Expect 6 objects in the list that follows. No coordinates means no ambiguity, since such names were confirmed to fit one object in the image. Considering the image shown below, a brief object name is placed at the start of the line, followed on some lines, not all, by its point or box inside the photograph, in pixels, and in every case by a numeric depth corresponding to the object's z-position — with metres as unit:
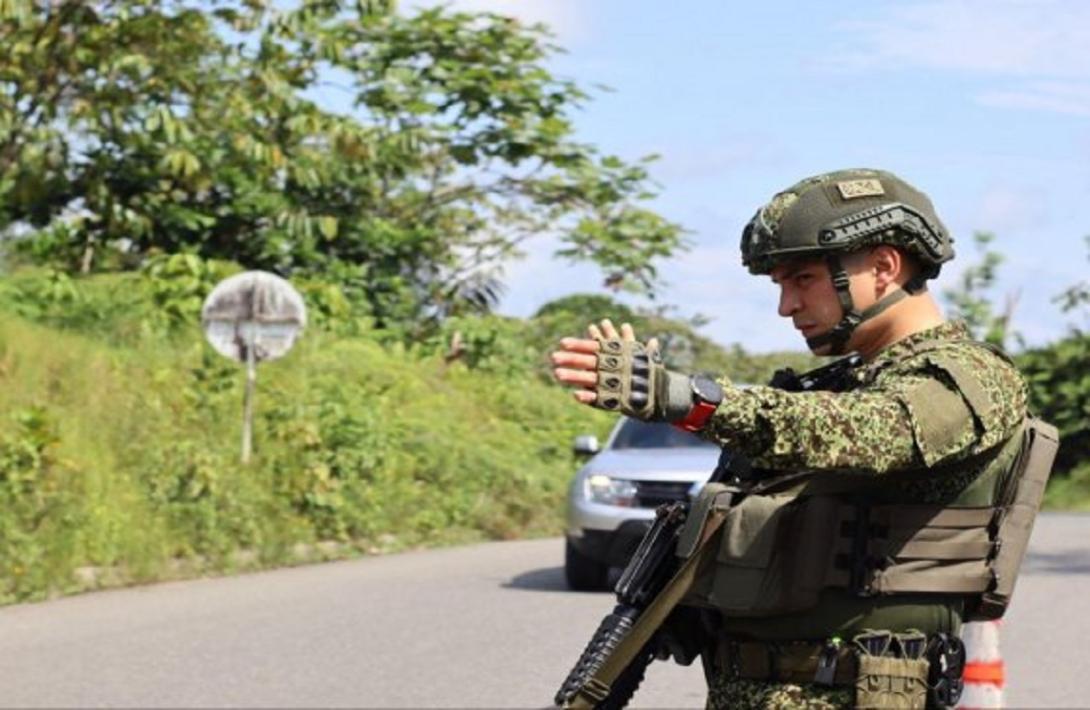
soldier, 3.59
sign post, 19.45
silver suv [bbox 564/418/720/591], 15.05
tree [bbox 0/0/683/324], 19.72
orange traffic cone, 7.16
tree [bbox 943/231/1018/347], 32.34
